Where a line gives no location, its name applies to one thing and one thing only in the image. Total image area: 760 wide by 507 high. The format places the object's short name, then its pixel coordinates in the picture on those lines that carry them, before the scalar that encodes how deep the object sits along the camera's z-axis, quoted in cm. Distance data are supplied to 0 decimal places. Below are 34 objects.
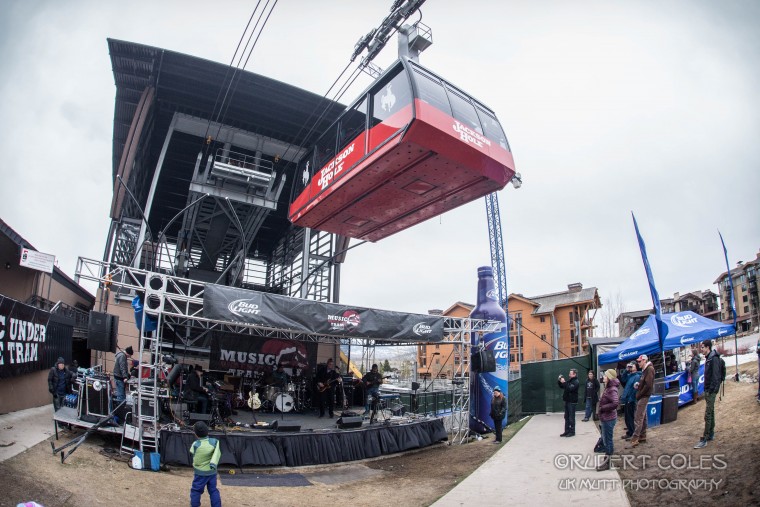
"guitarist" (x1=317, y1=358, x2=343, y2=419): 1462
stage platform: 988
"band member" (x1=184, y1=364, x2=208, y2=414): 1152
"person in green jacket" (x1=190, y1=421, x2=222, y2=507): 659
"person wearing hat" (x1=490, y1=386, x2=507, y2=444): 1313
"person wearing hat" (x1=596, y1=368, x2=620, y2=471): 848
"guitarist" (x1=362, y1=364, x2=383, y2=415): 1431
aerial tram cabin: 877
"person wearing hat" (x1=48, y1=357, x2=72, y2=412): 1109
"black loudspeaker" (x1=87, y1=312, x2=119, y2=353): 1045
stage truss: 945
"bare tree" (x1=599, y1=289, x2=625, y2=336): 5736
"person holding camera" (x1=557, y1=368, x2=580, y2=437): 1205
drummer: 1554
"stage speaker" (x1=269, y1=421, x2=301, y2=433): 1112
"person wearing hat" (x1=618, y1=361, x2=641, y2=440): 984
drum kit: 1448
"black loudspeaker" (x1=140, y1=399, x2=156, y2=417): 1039
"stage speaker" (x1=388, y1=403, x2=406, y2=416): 1536
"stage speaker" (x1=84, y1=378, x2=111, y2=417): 1045
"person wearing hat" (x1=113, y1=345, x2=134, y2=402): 1073
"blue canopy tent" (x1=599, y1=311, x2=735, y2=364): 1283
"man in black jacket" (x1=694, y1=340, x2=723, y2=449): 766
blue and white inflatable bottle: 1556
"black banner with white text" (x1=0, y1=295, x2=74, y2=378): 977
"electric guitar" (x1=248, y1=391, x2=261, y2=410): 1427
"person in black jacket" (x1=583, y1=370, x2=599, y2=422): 1428
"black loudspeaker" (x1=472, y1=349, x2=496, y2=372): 1388
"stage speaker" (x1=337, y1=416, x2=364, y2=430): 1223
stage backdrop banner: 1549
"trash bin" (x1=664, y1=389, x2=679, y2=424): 1107
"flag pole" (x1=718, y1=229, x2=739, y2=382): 1298
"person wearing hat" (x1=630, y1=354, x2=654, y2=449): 865
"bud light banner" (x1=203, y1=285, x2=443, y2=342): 1020
